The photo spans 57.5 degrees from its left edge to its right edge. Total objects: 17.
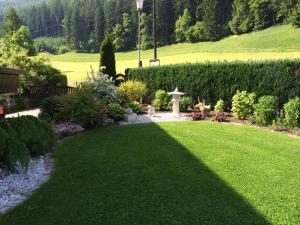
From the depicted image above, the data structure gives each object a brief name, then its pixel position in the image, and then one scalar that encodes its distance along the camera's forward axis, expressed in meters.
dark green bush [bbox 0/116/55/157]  5.33
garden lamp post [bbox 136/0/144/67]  14.89
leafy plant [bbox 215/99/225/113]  11.21
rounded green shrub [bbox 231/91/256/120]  10.23
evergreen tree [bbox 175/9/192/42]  61.82
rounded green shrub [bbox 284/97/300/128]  8.85
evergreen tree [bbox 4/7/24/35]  49.73
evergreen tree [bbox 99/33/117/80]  16.17
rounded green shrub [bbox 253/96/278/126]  9.45
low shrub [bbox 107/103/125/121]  10.36
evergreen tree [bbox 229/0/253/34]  55.88
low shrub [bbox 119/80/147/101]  13.36
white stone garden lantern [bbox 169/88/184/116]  11.59
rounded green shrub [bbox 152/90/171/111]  12.95
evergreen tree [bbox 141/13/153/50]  62.04
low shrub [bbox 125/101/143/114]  11.85
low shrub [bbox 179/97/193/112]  12.21
